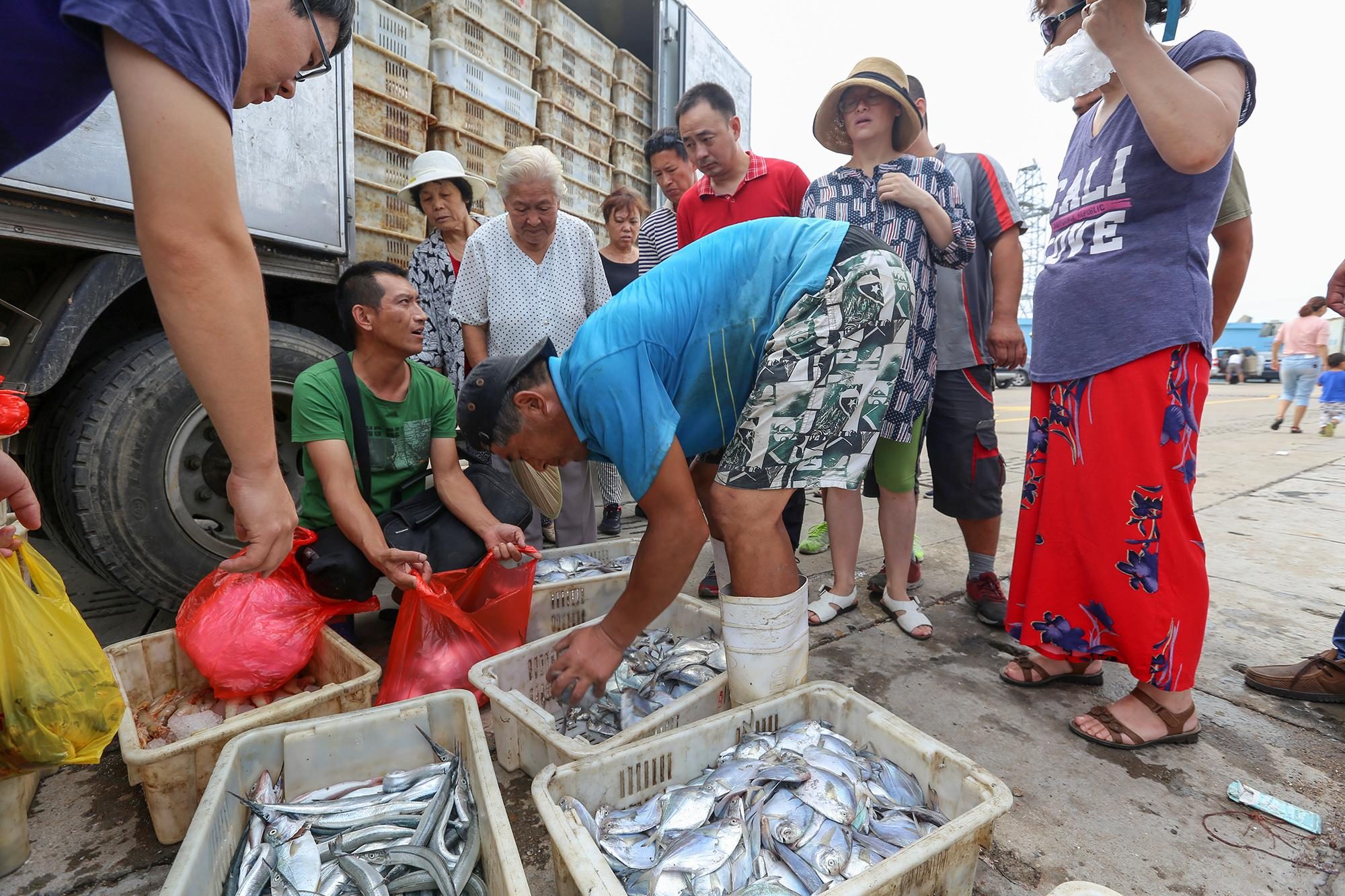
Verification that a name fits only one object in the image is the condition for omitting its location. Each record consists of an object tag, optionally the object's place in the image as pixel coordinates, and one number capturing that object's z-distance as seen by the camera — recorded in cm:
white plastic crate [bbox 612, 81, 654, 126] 520
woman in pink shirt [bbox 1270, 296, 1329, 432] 941
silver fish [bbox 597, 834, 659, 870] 134
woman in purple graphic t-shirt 164
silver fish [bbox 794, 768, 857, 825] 141
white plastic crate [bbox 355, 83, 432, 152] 333
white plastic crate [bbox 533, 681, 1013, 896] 116
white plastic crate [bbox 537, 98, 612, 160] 446
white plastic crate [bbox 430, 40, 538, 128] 372
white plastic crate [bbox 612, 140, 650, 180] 524
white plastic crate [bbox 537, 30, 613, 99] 445
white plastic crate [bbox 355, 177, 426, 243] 342
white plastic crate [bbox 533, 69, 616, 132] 447
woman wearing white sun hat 341
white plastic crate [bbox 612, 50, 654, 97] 522
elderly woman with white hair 305
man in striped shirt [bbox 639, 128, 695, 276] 379
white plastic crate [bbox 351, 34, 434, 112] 326
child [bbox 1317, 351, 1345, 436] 943
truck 220
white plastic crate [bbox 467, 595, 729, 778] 161
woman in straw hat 253
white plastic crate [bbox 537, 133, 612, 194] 451
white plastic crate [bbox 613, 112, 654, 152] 524
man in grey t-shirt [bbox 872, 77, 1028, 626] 266
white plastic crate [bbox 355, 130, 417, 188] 337
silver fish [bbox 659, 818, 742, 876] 129
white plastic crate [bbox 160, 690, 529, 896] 120
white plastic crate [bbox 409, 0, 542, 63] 369
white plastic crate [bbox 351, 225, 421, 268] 337
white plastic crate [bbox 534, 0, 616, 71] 443
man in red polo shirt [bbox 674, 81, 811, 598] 293
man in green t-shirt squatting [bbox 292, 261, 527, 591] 233
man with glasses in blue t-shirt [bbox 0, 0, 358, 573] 83
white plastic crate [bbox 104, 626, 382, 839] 150
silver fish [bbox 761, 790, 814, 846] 138
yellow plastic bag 128
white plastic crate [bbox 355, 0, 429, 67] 328
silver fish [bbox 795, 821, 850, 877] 131
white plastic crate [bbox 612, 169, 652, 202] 529
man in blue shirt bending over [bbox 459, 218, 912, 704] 167
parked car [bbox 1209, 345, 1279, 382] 3391
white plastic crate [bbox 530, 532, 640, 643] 252
